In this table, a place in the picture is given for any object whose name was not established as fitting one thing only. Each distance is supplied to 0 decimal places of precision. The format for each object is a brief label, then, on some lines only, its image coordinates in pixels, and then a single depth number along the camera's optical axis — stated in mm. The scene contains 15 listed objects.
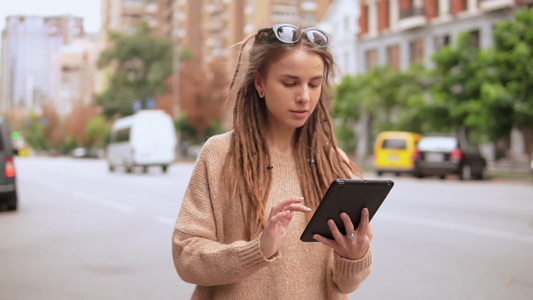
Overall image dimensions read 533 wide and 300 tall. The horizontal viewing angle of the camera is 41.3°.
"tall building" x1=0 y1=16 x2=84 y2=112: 100931
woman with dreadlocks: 2031
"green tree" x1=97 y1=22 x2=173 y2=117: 80500
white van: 32344
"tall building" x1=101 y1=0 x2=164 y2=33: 115312
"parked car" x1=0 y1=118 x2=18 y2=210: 13718
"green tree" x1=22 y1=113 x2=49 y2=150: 123875
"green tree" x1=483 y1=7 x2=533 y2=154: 24938
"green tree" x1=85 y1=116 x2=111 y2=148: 91250
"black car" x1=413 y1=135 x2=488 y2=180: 24692
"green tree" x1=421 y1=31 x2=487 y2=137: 29266
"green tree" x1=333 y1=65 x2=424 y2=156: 35375
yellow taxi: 26625
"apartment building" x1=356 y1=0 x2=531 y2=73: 36784
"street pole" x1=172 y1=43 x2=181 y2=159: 62375
